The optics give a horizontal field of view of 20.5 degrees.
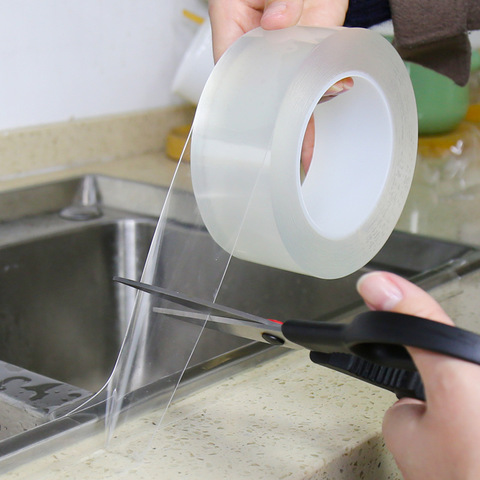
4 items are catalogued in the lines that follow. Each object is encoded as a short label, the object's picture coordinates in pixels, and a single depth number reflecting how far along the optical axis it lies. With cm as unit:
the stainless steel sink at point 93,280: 90
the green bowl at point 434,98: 120
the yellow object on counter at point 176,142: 113
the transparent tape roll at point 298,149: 65
